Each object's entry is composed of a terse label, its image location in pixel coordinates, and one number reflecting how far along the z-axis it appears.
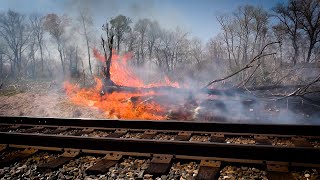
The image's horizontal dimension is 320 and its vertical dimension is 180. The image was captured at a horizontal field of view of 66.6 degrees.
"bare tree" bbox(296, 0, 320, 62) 34.19
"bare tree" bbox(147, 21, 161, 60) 51.99
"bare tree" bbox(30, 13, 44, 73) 60.53
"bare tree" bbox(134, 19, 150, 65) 50.41
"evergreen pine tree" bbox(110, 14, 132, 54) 36.56
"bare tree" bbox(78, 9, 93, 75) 52.80
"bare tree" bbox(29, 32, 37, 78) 60.28
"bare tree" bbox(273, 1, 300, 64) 36.75
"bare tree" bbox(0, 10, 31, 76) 56.91
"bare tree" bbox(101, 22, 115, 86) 13.31
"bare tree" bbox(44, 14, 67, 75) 55.44
